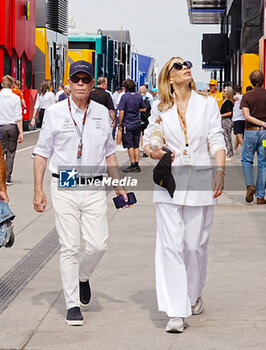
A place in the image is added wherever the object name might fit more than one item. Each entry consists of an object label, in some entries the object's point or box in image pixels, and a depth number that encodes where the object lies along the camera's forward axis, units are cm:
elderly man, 595
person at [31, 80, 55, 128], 2256
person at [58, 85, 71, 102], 1808
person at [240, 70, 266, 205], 1194
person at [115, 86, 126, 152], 1995
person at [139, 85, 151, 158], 2077
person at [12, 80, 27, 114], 1924
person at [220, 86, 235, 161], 1989
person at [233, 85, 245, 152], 2023
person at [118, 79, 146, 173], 1733
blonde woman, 574
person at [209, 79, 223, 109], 1933
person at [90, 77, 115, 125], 1706
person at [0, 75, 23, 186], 1432
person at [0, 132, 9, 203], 629
